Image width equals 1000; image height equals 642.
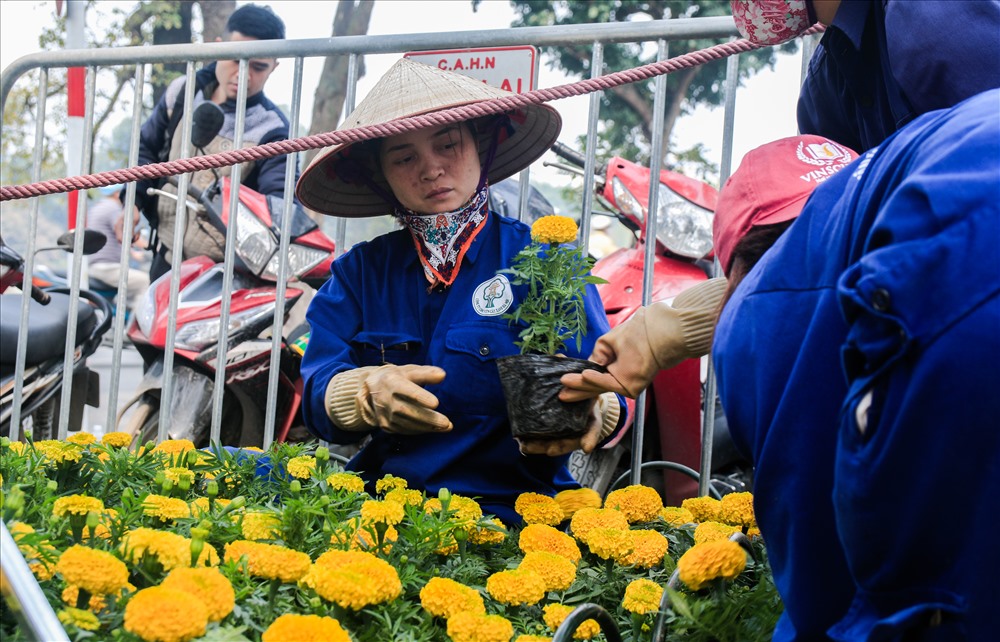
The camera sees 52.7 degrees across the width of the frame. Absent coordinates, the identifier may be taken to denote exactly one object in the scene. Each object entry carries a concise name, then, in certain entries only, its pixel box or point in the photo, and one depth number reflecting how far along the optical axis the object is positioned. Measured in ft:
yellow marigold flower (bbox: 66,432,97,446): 7.48
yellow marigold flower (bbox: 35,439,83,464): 6.80
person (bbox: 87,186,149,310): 22.66
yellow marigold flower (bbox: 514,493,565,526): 6.80
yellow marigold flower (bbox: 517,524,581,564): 6.09
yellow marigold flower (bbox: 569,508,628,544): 6.43
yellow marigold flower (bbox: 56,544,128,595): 4.41
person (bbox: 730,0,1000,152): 4.28
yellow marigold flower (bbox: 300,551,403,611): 4.65
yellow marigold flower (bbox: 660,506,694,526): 7.30
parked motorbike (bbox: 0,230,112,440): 13.47
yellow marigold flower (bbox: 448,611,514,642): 4.76
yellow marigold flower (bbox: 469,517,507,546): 6.36
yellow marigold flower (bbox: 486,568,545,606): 5.30
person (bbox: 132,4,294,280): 14.48
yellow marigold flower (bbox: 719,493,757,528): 7.02
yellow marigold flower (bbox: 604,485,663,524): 7.15
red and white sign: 9.45
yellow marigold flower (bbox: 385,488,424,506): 6.28
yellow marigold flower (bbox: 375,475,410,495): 6.79
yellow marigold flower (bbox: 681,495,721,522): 7.31
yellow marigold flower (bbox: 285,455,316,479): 6.79
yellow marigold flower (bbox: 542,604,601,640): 5.05
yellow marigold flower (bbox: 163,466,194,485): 6.52
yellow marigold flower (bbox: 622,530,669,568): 6.25
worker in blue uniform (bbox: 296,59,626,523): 7.36
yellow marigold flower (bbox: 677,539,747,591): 5.32
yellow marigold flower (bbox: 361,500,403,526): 5.80
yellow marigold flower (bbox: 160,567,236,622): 4.32
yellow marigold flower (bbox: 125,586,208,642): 4.00
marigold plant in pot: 6.43
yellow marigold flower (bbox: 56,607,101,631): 4.33
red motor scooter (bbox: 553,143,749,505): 10.59
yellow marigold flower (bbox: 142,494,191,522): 5.83
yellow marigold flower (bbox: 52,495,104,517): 5.52
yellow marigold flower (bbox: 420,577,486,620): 5.00
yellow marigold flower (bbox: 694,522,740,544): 6.53
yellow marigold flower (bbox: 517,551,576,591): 5.54
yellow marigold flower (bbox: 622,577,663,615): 5.33
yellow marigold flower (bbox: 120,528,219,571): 4.92
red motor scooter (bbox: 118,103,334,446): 12.87
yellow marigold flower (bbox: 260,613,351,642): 4.09
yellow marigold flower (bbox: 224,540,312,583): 4.86
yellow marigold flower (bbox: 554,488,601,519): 7.31
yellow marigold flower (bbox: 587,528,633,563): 6.10
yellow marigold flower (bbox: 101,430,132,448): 7.73
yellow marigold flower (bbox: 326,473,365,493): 6.56
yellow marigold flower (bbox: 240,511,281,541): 5.69
